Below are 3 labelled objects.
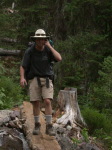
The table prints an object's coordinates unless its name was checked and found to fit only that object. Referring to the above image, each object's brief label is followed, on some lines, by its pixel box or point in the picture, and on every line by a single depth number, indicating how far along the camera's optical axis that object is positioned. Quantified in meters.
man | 14.80
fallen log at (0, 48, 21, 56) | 48.41
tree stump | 19.48
